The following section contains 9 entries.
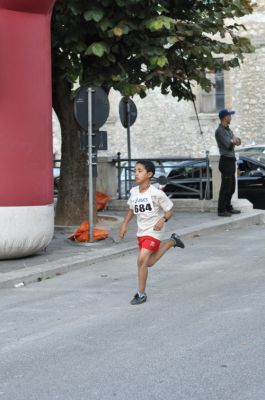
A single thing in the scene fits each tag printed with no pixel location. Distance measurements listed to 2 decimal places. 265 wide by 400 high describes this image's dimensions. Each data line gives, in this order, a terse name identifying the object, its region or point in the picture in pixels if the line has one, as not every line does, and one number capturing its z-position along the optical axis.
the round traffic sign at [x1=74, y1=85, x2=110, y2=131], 11.93
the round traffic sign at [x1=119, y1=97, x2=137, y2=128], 18.34
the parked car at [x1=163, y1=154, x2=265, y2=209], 17.36
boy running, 7.57
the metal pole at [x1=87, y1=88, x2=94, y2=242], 11.88
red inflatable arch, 10.25
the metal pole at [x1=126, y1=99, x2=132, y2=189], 18.22
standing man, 14.73
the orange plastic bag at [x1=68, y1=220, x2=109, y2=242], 12.13
